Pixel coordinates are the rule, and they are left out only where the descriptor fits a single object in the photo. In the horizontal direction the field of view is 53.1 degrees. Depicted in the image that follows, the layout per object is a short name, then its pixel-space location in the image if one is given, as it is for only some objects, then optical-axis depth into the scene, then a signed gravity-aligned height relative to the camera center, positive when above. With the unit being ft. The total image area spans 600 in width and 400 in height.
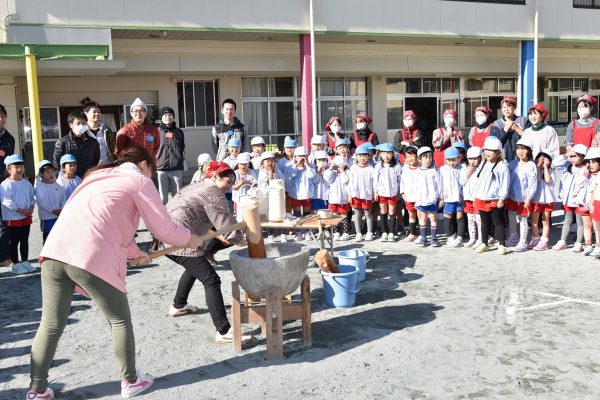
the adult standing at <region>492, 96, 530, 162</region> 25.93 +0.39
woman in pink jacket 11.27 -1.86
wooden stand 13.79 -3.96
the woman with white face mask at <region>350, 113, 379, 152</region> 29.04 +0.48
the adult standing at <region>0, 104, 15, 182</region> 23.29 +0.50
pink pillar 46.39 +4.57
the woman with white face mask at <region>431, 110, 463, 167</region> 27.40 +0.19
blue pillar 53.72 +6.12
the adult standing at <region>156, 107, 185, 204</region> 26.76 -0.12
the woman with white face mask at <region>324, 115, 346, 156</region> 30.01 +0.56
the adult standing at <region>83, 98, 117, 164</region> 24.41 +0.82
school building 40.40 +7.64
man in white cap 24.21 +0.80
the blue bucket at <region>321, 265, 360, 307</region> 17.06 -4.08
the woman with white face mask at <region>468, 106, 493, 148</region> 26.33 +0.60
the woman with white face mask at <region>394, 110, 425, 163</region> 27.48 +0.33
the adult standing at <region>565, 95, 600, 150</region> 25.21 +0.50
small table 18.76 -2.46
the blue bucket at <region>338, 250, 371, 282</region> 19.24 -3.66
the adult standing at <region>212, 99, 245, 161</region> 27.73 +0.89
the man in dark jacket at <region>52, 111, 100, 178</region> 24.30 +0.32
